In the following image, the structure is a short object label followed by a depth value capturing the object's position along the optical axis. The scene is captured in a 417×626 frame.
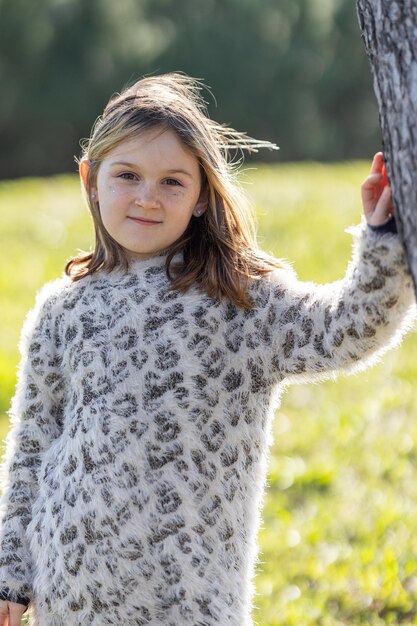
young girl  2.37
